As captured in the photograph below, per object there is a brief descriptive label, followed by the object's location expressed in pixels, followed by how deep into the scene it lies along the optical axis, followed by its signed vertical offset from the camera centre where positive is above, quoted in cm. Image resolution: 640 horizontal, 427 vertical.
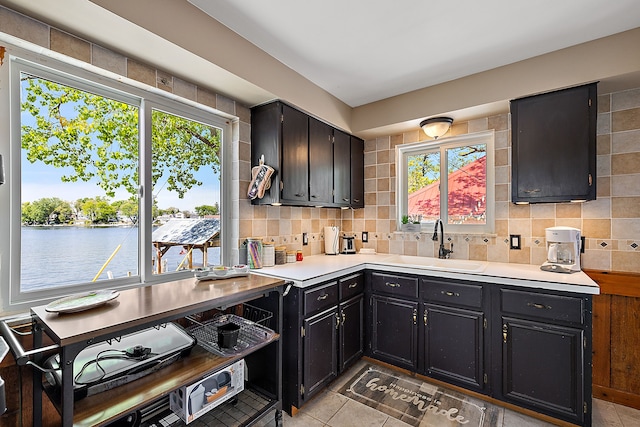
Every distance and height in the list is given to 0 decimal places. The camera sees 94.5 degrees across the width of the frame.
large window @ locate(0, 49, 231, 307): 149 +17
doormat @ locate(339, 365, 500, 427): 195 -137
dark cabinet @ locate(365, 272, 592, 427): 184 -91
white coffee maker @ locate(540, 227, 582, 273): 212 -29
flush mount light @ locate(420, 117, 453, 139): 267 +78
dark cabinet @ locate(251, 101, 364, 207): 239 +50
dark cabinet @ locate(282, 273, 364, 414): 200 -92
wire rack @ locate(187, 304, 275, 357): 168 -76
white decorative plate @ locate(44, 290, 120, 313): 126 -40
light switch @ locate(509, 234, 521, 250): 256 -26
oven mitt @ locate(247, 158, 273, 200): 235 +25
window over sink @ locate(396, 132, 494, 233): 279 +30
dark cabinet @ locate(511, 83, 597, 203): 207 +48
